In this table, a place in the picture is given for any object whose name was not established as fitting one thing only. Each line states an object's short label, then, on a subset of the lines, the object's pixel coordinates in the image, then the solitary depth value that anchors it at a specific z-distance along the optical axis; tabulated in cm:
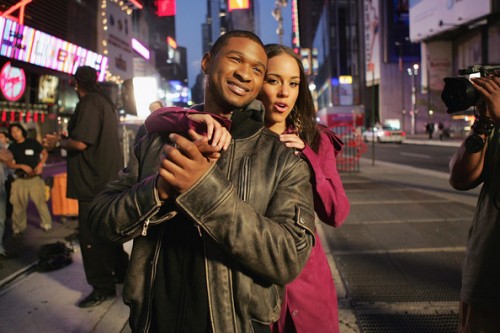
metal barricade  1577
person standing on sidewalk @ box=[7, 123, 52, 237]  708
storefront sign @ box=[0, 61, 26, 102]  1361
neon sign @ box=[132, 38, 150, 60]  3124
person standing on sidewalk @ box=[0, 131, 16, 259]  563
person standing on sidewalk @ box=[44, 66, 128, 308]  390
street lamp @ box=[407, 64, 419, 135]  6189
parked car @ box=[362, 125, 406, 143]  3612
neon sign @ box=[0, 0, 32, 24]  1305
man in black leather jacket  119
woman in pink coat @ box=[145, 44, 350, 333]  186
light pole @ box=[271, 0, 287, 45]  2366
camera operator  182
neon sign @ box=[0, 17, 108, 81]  1293
